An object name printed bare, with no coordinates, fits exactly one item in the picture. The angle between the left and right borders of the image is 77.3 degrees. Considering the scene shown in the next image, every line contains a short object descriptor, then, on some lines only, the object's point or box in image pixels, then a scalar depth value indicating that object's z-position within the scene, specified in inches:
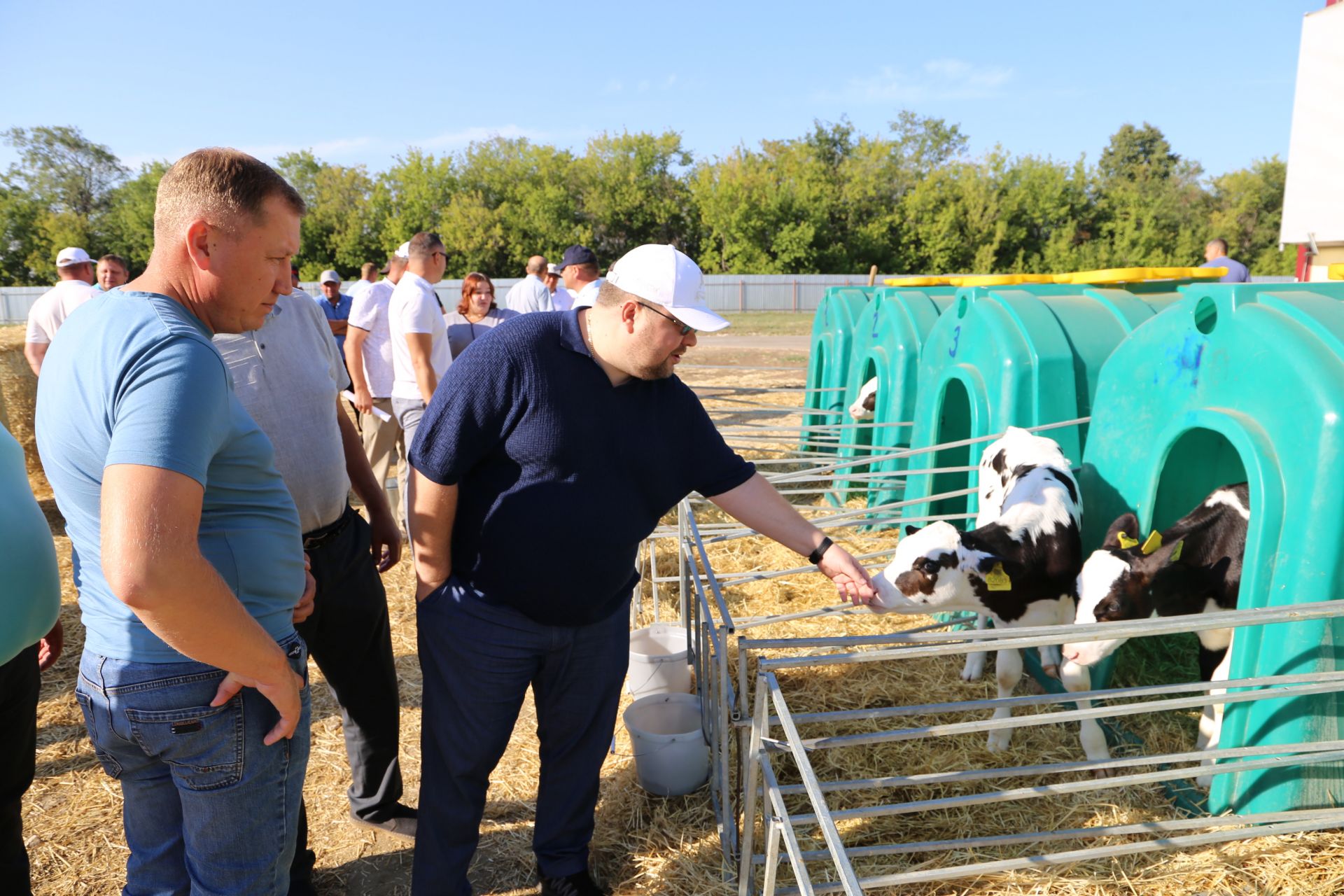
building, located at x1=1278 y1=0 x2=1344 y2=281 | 585.9
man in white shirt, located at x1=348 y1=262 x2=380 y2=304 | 436.6
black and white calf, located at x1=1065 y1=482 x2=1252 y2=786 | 127.8
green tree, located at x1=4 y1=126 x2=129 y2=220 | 2193.7
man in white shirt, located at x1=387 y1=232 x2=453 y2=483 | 206.4
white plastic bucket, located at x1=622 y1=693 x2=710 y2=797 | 128.6
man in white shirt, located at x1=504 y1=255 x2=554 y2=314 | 347.3
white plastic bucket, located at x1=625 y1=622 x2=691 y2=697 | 150.5
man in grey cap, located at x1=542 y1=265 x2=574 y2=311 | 353.4
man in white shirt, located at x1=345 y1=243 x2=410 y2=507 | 244.8
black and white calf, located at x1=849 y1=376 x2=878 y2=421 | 311.0
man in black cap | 261.7
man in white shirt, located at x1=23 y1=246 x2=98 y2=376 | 241.6
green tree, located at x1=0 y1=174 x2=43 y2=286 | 1887.3
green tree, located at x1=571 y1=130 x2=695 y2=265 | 1887.3
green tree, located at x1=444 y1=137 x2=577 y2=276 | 1786.4
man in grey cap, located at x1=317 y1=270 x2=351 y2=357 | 400.5
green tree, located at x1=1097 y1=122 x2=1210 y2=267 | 1771.7
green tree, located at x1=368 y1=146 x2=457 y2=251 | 1828.2
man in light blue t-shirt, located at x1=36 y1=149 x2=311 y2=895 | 54.6
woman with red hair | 277.9
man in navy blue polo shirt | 87.4
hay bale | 342.3
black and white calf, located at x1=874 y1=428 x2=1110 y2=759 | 135.6
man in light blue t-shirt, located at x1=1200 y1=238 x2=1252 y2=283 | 355.5
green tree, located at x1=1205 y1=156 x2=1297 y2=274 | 1907.0
